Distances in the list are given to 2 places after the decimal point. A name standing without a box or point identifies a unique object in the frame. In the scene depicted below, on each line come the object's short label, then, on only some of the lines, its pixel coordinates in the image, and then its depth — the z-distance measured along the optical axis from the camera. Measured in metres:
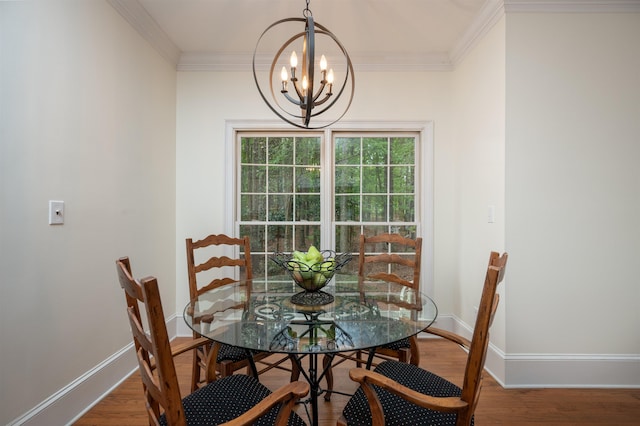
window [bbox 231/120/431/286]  3.29
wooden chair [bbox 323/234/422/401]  1.79
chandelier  2.80
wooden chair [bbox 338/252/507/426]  0.99
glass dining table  1.21
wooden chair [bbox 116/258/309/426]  0.86
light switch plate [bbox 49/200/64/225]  1.74
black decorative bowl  1.57
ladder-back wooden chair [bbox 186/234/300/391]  1.69
